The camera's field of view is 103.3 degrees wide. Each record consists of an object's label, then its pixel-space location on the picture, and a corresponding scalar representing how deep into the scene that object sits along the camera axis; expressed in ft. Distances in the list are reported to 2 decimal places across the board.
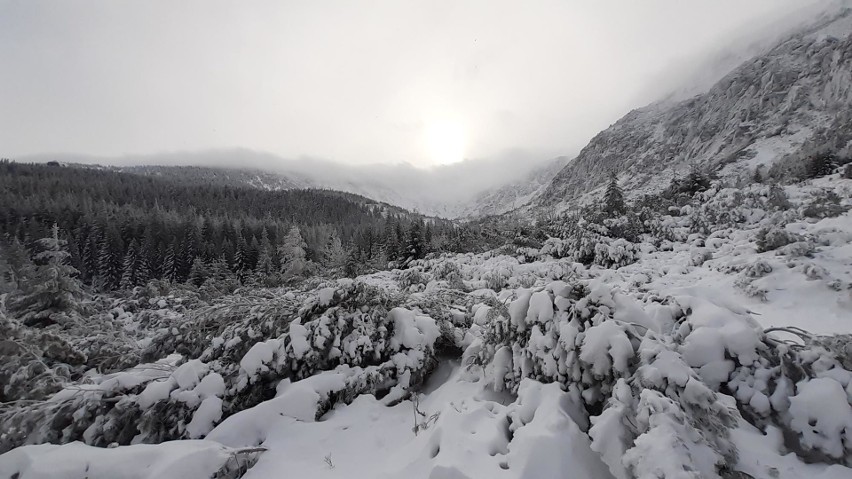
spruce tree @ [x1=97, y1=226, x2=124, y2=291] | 155.31
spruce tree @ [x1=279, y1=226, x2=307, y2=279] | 100.99
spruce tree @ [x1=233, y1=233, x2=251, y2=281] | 153.89
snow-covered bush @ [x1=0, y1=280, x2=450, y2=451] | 11.82
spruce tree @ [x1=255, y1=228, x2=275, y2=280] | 128.06
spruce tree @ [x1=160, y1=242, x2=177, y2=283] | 159.22
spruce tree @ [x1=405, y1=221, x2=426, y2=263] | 110.01
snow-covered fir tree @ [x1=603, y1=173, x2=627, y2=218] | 57.72
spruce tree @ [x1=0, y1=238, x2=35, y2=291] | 66.81
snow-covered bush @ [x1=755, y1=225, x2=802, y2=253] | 20.86
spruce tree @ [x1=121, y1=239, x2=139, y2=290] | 148.75
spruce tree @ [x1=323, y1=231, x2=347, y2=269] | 84.36
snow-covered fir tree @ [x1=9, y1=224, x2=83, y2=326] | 24.14
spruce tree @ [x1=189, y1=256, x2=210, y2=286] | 96.97
